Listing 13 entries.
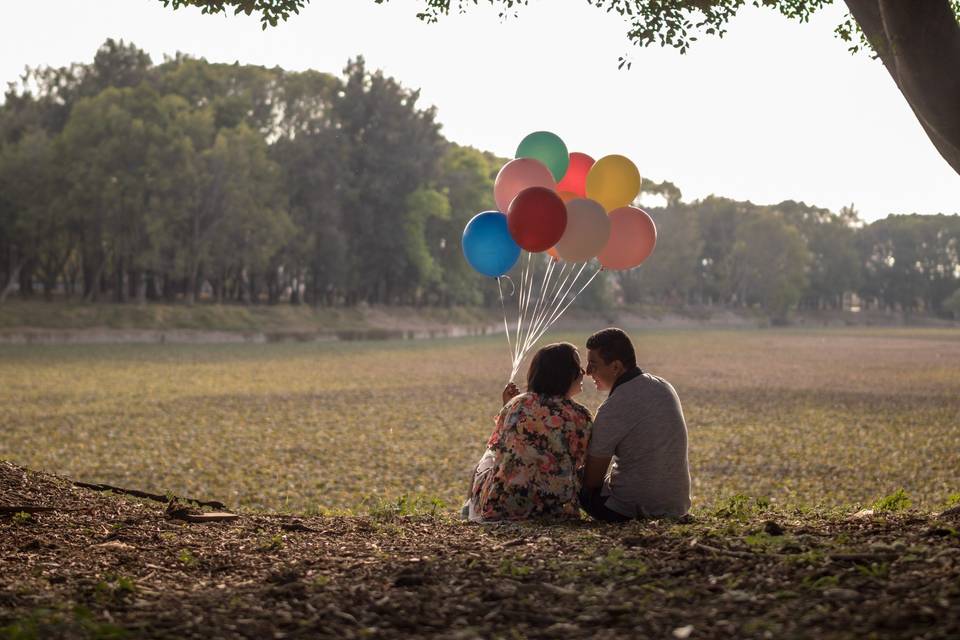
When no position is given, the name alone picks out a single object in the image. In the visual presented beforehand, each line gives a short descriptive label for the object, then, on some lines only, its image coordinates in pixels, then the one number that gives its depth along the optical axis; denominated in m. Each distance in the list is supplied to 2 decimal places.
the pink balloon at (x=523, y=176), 9.39
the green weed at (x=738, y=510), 7.87
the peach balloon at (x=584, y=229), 9.30
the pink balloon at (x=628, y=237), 9.76
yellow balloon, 9.51
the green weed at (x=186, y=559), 6.00
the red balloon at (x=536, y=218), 8.84
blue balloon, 9.38
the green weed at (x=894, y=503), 7.91
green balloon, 9.70
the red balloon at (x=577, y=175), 9.93
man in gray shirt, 7.23
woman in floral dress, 7.19
